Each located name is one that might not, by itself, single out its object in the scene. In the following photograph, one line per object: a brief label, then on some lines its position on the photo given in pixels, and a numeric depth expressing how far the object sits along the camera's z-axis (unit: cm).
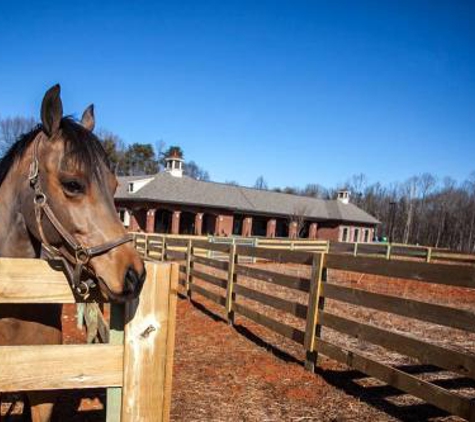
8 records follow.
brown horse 170
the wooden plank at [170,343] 172
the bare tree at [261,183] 10238
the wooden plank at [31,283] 159
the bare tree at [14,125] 4819
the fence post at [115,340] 170
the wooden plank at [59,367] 156
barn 3191
